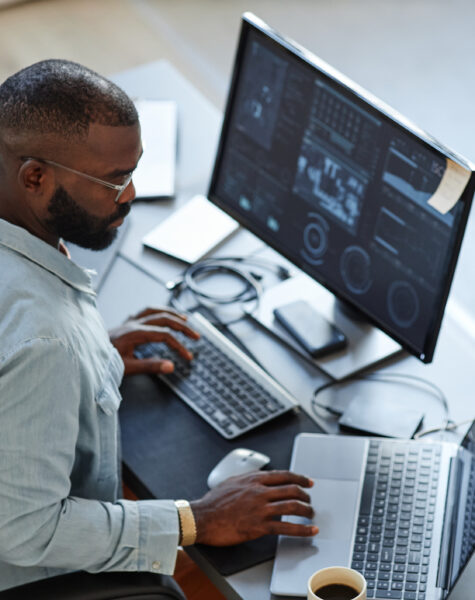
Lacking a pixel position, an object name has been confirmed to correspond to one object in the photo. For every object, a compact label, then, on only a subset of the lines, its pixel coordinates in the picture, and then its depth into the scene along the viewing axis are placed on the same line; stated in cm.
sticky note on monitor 225
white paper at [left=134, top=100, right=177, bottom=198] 290
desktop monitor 231
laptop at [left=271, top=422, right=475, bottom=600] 213
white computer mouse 228
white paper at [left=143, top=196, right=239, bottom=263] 274
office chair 212
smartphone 251
